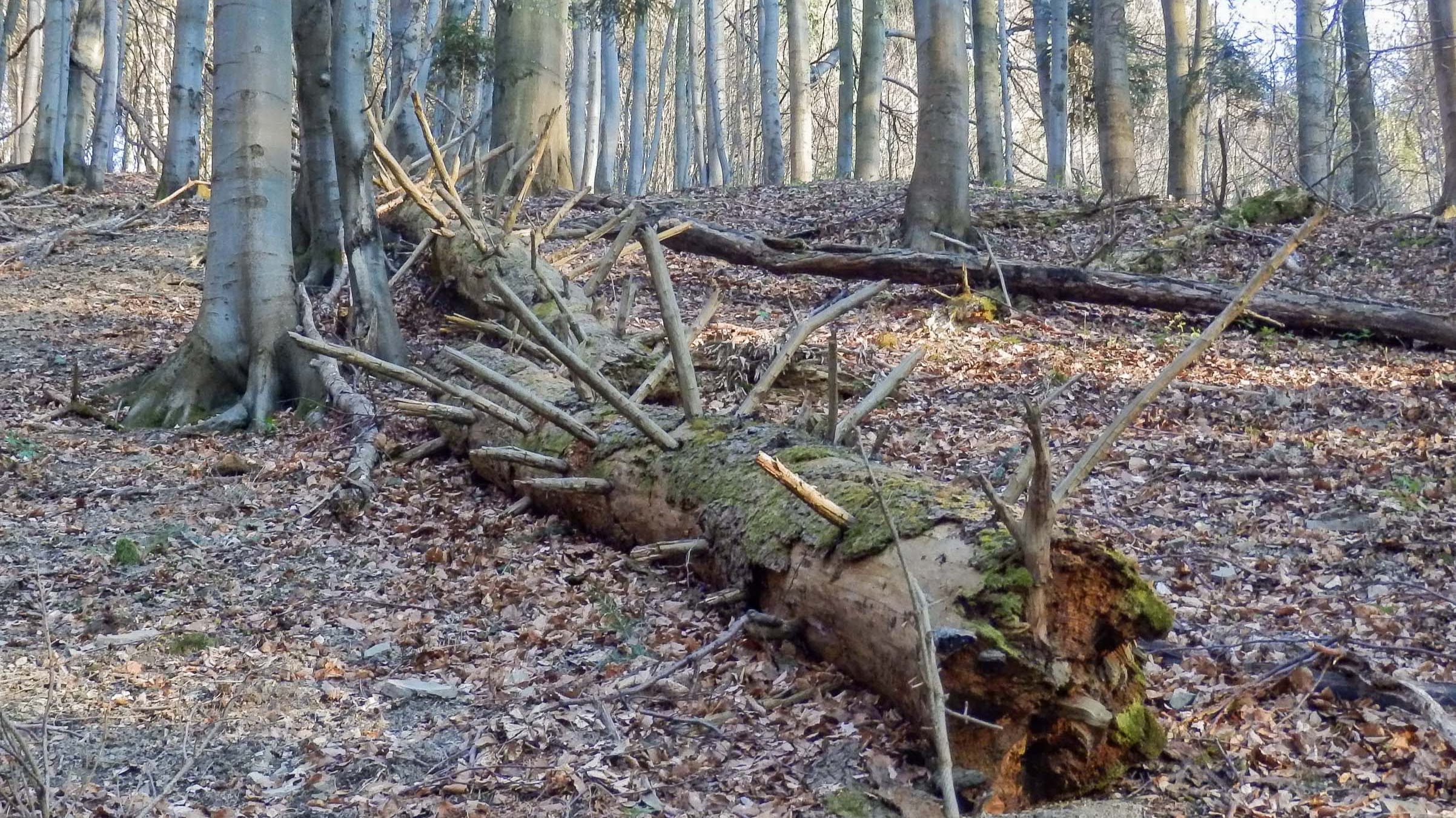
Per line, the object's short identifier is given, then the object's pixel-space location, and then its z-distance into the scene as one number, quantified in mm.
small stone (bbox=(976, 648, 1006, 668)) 3141
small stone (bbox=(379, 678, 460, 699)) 4066
